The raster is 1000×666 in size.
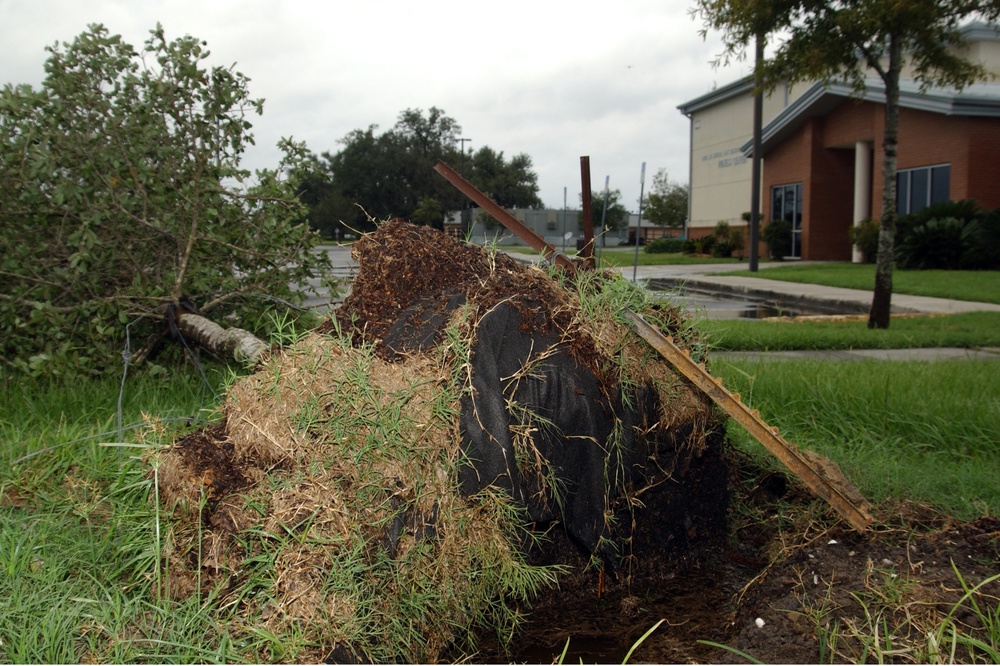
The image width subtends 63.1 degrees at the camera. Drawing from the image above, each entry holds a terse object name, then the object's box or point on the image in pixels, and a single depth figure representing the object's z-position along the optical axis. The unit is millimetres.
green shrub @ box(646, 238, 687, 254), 39219
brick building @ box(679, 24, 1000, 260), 21688
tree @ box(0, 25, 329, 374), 5660
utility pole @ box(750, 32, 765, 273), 24297
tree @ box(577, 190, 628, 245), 51781
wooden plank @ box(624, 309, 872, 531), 3385
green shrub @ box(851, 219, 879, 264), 23734
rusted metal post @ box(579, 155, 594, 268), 4051
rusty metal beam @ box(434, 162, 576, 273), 3860
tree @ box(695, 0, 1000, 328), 9906
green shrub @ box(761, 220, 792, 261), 29672
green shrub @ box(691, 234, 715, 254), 35003
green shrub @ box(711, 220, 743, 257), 33094
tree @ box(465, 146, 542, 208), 55000
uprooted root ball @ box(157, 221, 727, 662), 2678
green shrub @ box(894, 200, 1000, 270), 19344
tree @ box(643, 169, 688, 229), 58031
